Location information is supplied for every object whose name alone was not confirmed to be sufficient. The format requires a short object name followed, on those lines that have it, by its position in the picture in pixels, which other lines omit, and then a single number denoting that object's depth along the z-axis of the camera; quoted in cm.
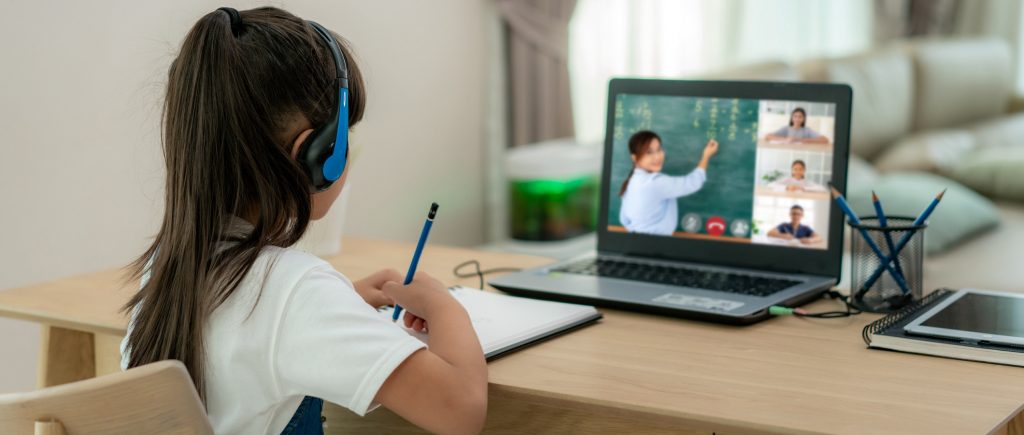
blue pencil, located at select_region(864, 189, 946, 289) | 136
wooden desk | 99
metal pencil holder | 136
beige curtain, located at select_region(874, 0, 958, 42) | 461
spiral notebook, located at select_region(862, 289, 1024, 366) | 114
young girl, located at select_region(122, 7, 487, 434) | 101
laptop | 146
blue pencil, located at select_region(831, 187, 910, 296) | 136
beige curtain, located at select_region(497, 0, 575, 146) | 315
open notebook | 121
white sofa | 358
